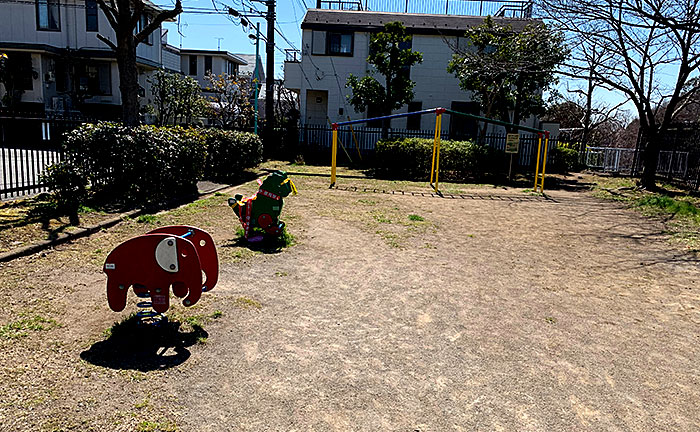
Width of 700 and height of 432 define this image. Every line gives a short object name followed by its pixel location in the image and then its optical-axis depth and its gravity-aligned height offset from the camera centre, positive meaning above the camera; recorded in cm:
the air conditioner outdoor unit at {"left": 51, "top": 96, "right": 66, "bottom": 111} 2339 +130
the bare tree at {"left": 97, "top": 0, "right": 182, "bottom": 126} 998 +182
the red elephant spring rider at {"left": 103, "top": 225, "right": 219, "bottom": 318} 370 -100
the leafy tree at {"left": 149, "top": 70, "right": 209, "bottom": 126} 2551 +208
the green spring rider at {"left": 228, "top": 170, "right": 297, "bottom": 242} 686 -90
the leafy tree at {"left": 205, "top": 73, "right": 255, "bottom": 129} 2447 +171
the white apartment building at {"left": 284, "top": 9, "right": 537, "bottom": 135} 2506 +426
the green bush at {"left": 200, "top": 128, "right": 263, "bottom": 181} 1228 -35
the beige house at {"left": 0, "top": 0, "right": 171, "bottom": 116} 2342 +372
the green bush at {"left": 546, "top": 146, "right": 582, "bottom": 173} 2134 -11
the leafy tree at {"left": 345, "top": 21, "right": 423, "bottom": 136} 2088 +306
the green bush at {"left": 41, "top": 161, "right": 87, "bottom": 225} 742 -84
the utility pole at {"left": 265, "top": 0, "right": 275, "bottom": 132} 2003 +336
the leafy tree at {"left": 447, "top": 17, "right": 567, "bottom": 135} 1553 +299
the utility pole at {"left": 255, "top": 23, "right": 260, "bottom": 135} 2073 +430
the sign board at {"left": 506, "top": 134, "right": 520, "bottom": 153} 1750 +38
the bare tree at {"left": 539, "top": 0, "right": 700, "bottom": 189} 1319 +333
